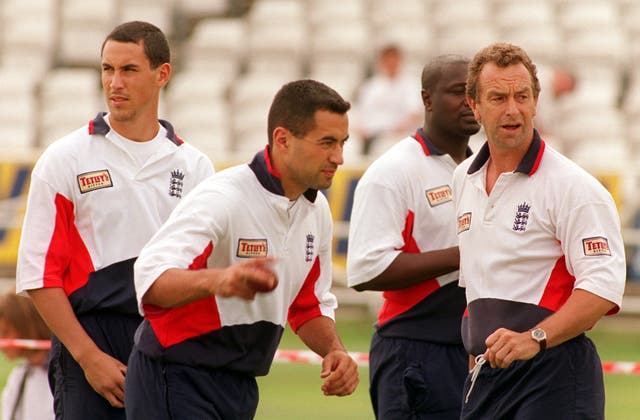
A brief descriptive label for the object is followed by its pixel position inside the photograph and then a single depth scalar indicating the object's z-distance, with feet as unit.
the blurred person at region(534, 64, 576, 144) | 100.22
